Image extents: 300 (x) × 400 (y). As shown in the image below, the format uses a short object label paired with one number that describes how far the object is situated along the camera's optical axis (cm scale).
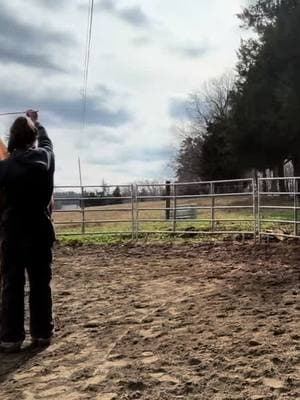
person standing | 392
